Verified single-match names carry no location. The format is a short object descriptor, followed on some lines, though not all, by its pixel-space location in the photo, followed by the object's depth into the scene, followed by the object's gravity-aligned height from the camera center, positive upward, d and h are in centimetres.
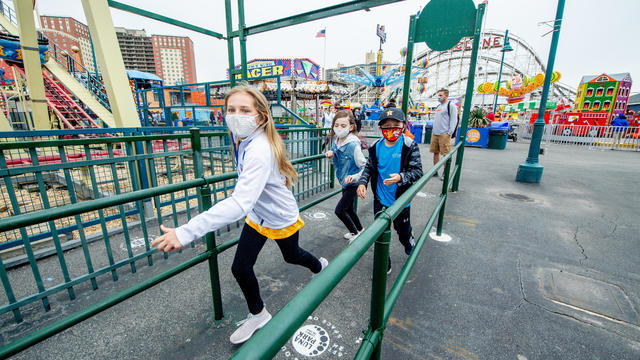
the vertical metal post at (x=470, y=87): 386 +58
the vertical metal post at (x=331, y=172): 507 -100
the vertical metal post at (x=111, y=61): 445 +91
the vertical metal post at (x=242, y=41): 465 +133
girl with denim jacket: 321 -47
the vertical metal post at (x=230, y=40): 479 +138
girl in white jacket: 132 -48
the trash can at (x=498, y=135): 1248 -72
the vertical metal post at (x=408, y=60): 416 +89
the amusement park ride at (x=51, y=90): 933 +108
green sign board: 387 +138
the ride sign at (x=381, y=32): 2468 +766
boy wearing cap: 259 -48
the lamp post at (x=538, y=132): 539 -27
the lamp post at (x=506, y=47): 1820 +477
